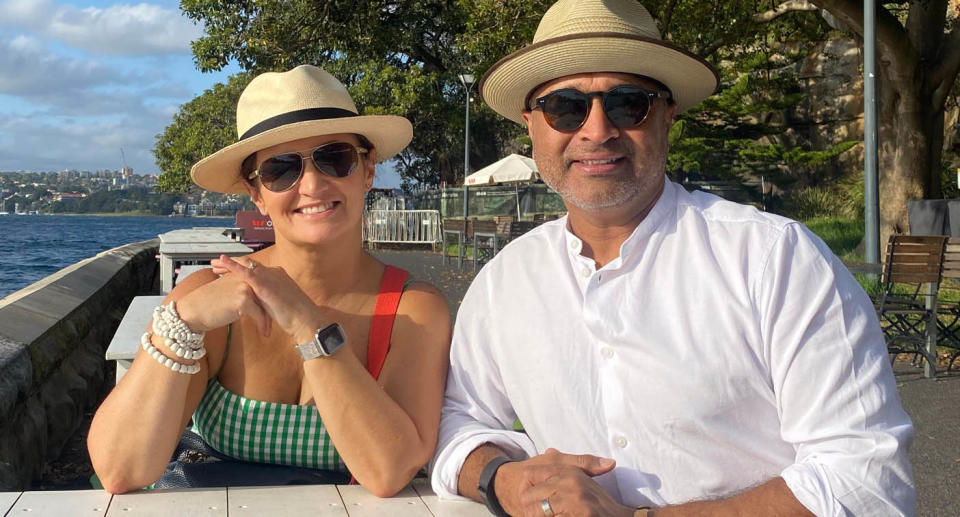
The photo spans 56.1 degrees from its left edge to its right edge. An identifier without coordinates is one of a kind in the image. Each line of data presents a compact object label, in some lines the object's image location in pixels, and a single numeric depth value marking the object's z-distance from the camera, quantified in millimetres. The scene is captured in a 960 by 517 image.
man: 1890
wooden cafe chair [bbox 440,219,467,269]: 19578
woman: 2229
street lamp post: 26072
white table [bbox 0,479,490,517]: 2025
